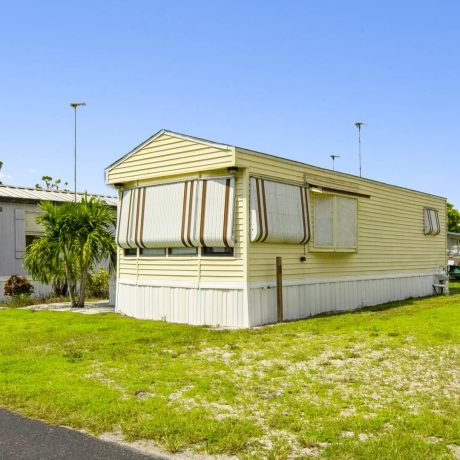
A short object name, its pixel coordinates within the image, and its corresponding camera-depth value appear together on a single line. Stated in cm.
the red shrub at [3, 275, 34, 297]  1716
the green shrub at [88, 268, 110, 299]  1881
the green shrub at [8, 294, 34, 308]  1653
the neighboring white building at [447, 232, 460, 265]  2962
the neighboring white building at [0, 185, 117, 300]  1923
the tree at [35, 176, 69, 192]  4588
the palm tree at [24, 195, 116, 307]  1502
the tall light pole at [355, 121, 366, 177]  2677
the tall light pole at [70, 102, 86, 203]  2381
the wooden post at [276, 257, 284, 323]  1238
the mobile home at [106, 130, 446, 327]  1188
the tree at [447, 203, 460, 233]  5016
